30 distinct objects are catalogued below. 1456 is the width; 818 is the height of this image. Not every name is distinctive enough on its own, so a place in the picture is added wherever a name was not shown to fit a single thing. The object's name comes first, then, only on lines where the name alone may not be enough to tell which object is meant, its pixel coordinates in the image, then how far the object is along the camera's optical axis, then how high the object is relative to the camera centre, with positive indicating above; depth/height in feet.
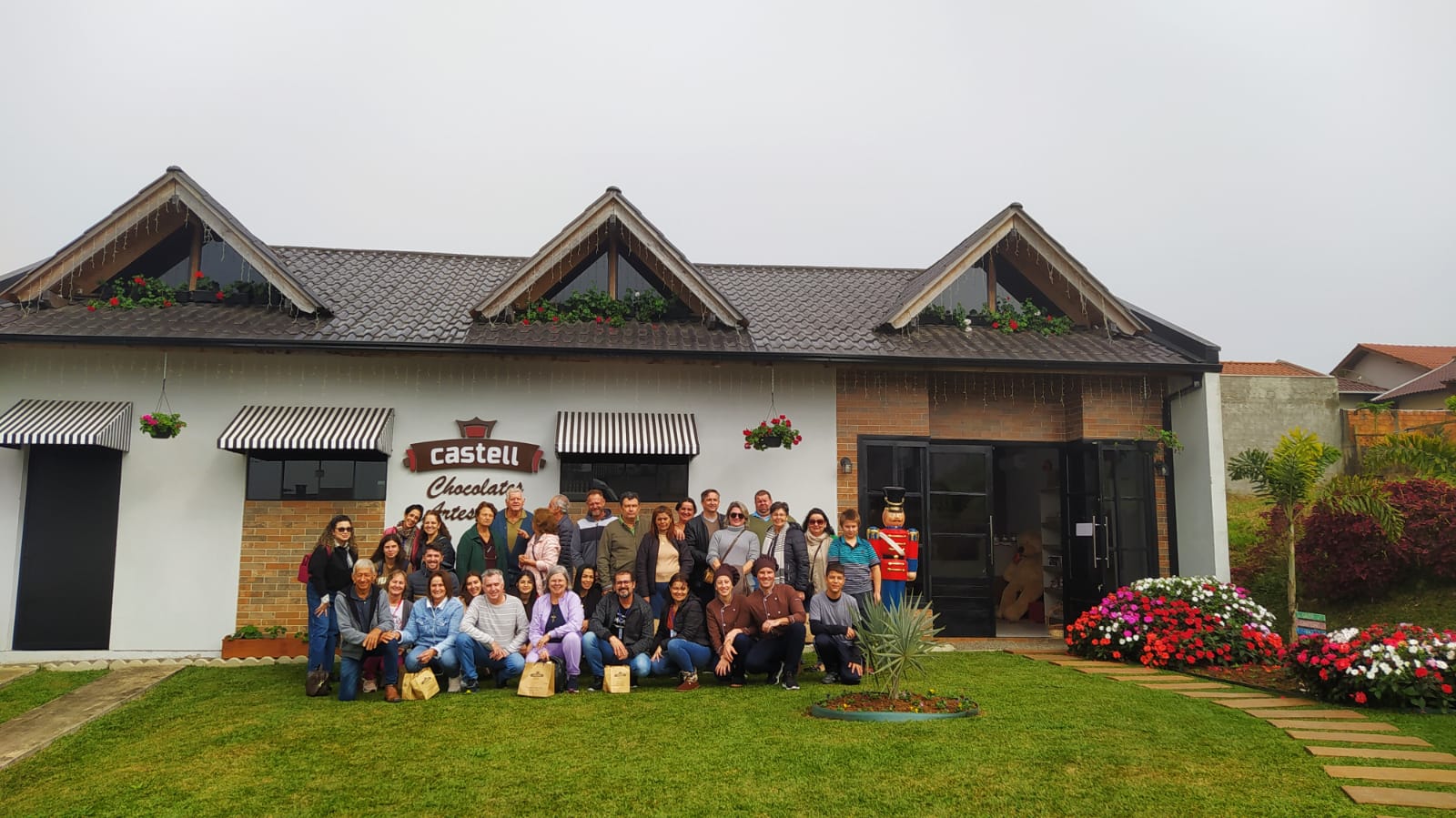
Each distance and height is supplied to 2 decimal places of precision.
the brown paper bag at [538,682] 24.09 -4.58
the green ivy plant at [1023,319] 38.68 +8.08
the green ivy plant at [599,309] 35.65 +7.80
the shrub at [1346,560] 35.32 -1.84
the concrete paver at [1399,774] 16.78 -4.84
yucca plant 21.94 -3.19
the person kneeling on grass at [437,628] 25.02 -3.35
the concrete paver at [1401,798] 15.47 -4.86
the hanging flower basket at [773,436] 33.76 +2.69
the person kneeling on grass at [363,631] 24.54 -3.36
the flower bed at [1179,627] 29.30 -3.82
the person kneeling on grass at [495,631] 25.21 -3.46
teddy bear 42.80 -3.32
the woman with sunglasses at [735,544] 27.86 -1.09
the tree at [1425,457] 36.35 +2.27
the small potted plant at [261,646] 31.71 -4.85
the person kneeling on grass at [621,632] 25.39 -3.49
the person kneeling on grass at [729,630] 25.22 -3.39
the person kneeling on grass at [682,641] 25.40 -3.72
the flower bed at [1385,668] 22.52 -3.85
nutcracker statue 30.40 -1.37
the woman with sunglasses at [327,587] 25.87 -2.31
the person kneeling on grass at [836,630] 25.75 -3.40
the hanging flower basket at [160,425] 30.96 +2.68
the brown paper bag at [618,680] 24.52 -4.60
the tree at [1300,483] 33.06 +1.11
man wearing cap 25.21 -3.27
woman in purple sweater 24.93 -3.29
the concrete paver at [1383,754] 18.20 -4.83
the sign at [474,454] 33.94 +1.96
